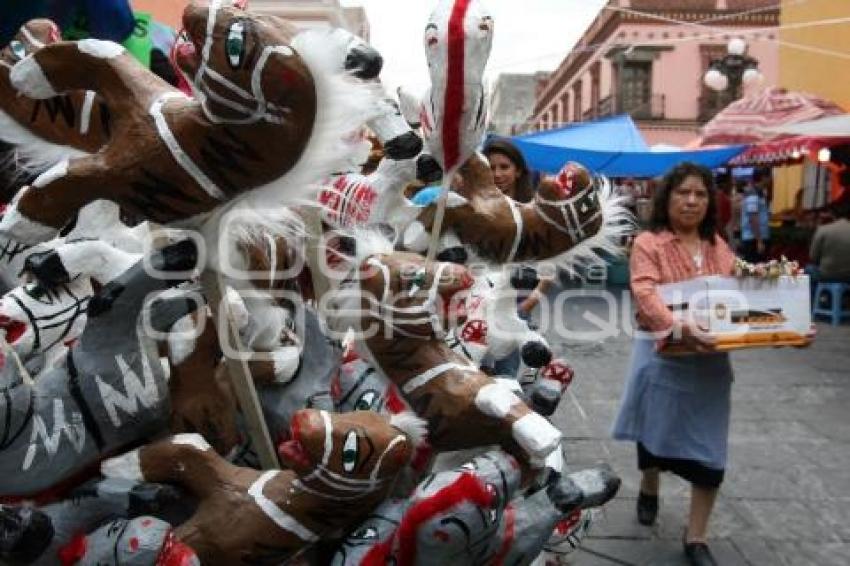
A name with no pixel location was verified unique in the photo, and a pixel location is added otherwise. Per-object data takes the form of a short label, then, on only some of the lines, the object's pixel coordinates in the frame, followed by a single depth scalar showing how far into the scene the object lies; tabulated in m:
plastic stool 7.88
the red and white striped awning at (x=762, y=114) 8.37
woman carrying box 2.82
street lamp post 13.28
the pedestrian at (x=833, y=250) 7.03
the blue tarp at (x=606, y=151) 7.32
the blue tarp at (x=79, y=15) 1.83
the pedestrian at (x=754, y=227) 9.96
